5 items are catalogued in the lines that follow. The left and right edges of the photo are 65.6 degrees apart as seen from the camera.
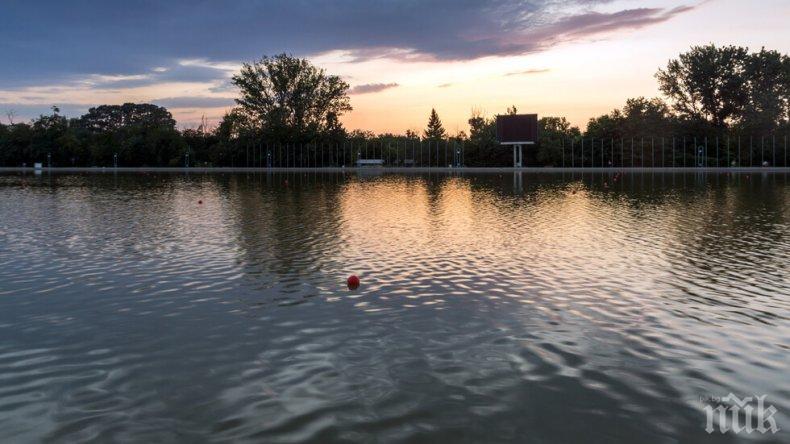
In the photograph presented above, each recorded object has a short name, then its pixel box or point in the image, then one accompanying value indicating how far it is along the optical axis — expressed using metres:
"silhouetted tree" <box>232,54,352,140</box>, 112.62
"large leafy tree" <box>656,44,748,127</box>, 97.56
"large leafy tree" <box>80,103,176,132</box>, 176.61
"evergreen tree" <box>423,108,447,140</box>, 147.62
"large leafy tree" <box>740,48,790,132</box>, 91.19
